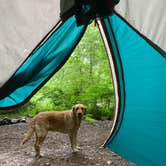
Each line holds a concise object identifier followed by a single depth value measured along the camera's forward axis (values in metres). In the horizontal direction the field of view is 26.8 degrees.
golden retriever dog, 5.20
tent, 2.33
